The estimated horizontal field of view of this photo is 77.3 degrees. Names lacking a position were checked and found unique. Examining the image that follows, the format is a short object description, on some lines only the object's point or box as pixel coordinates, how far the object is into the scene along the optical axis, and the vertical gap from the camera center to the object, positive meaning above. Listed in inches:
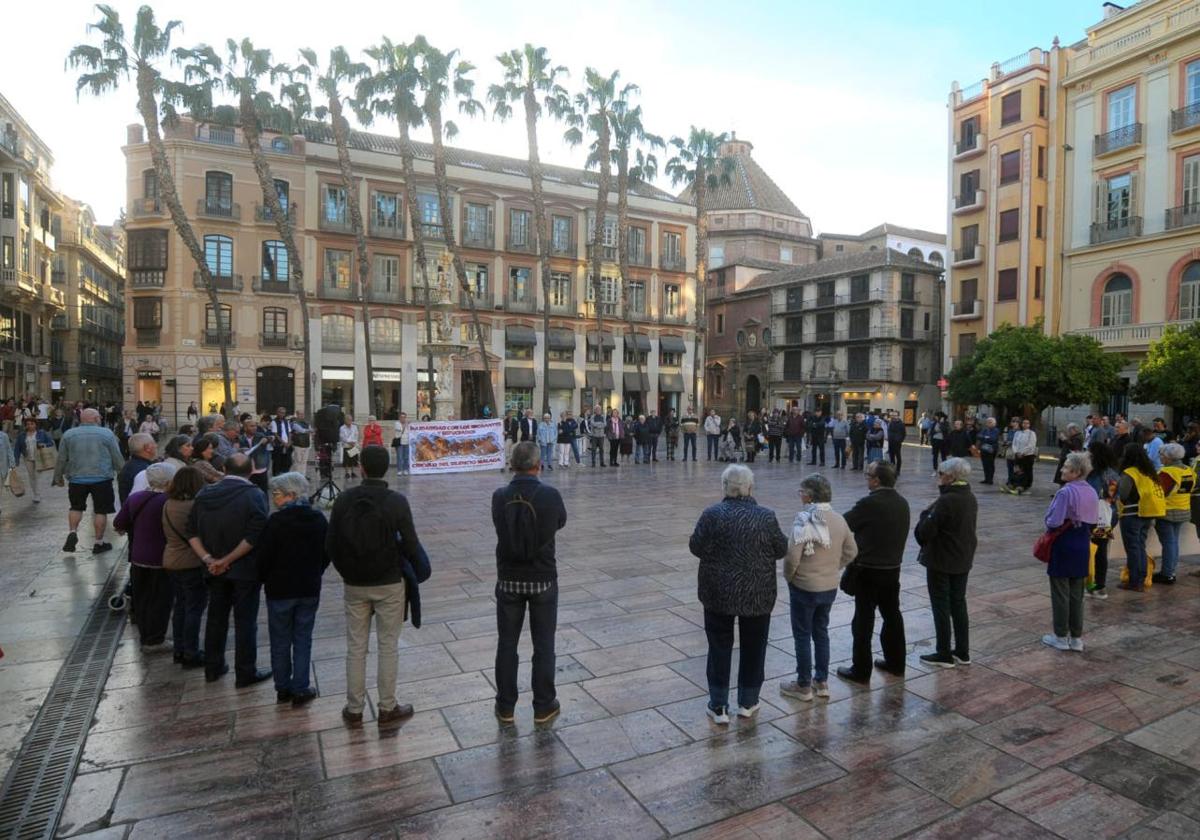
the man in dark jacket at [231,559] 190.4 -40.5
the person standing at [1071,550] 219.6 -43.4
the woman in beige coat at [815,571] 179.3 -40.9
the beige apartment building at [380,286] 1411.2 +241.5
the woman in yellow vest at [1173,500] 291.4 -37.8
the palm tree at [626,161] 1237.7 +418.7
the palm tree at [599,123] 1205.1 +453.7
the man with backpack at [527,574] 167.6 -39.4
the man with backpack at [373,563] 165.0 -36.4
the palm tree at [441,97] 1094.4 +454.6
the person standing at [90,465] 327.6 -29.2
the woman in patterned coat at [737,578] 165.5 -39.2
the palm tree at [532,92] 1156.5 +482.3
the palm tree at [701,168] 1344.7 +426.3
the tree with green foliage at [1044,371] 1078.4 +46.5
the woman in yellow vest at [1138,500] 285.1 -36.8
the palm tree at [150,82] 954.7 +422.2
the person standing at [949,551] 202.4 -40.4
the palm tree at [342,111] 1087.0 +439.0
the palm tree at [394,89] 1083.3 +453.4
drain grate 139.2 -76.9
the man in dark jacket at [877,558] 191.8 -40.2
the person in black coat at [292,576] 177.3 -42.1
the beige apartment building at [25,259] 1481.3 +296.2
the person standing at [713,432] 911.7 -38.1
